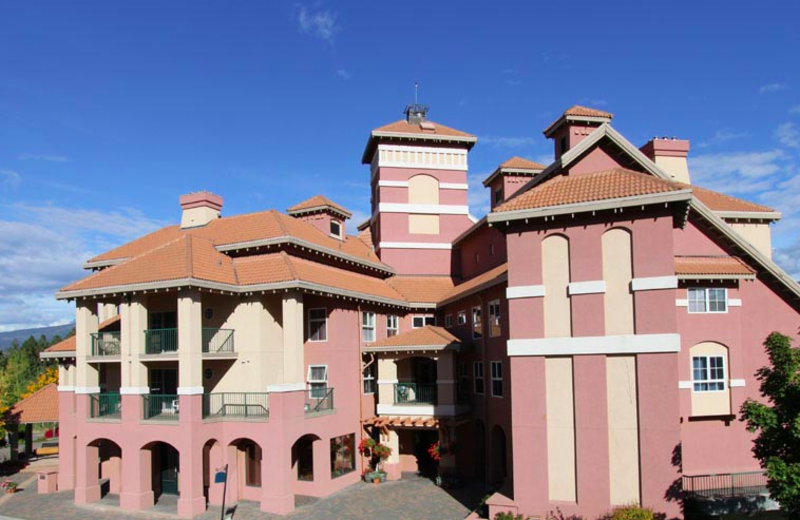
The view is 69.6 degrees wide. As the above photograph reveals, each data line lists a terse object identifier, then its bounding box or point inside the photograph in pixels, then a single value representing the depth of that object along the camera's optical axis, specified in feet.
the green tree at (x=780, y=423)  40.01
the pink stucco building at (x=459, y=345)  52.65
